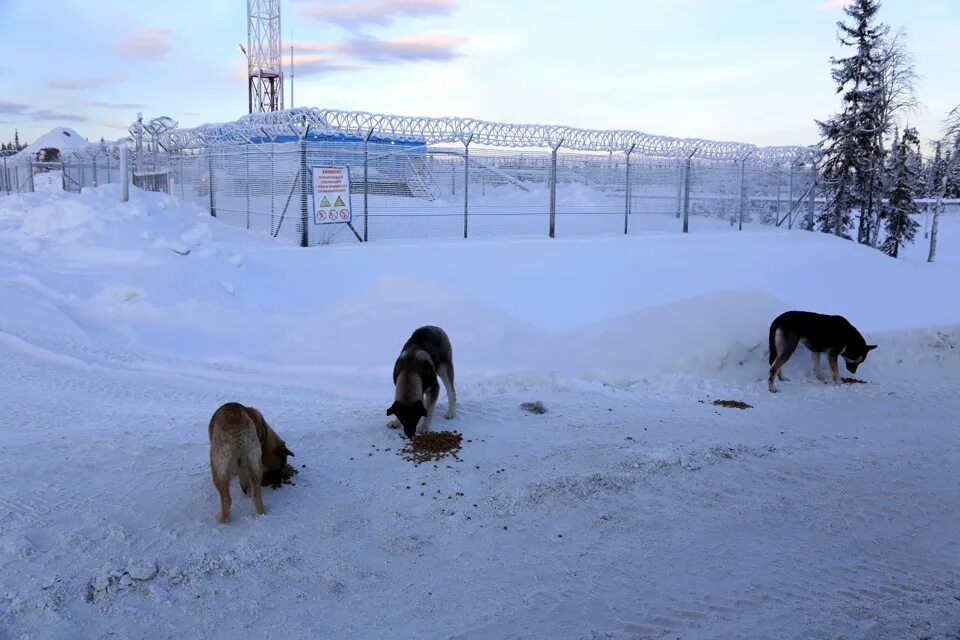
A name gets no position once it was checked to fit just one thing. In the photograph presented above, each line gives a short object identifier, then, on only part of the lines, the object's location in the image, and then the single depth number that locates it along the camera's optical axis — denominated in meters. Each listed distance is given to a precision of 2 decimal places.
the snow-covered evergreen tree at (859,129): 27.86
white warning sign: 15.66
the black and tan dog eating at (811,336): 9.98
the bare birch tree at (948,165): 23.77
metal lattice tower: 41.31
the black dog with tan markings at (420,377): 6.86
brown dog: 5.03
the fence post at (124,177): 16.89
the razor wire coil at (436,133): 18.09
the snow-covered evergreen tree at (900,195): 28.11
